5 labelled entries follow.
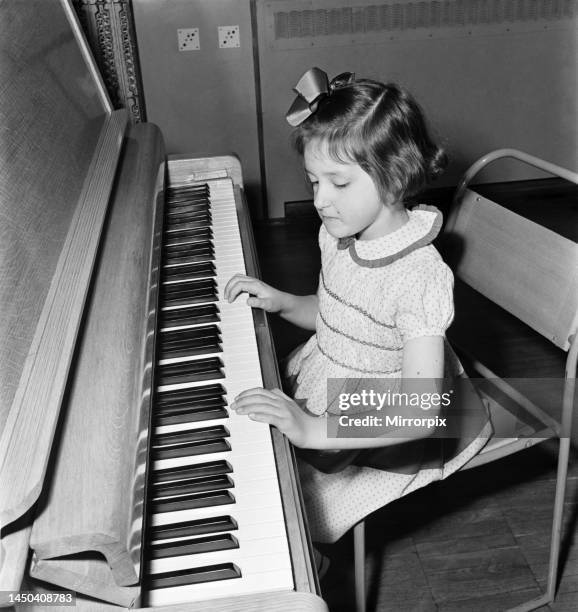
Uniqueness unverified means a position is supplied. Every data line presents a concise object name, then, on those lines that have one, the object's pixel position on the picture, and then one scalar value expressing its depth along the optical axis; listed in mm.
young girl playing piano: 1395
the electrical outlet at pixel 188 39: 3913
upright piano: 840
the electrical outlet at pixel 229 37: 3920
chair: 1618
